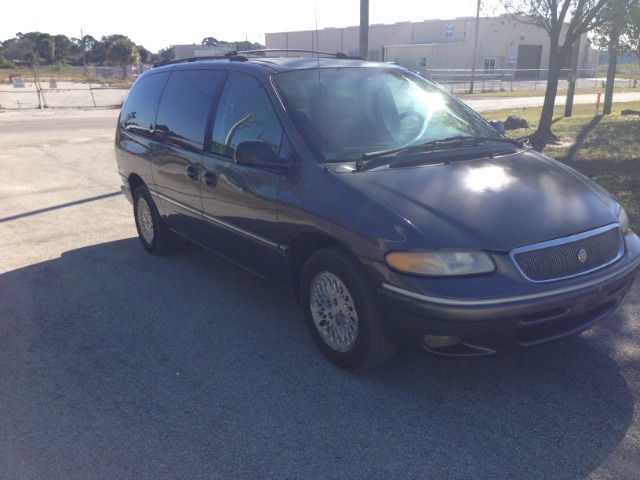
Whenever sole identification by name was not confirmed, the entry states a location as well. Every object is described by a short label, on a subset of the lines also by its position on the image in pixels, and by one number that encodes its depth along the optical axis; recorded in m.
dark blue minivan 3.37
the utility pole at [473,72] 41.88
